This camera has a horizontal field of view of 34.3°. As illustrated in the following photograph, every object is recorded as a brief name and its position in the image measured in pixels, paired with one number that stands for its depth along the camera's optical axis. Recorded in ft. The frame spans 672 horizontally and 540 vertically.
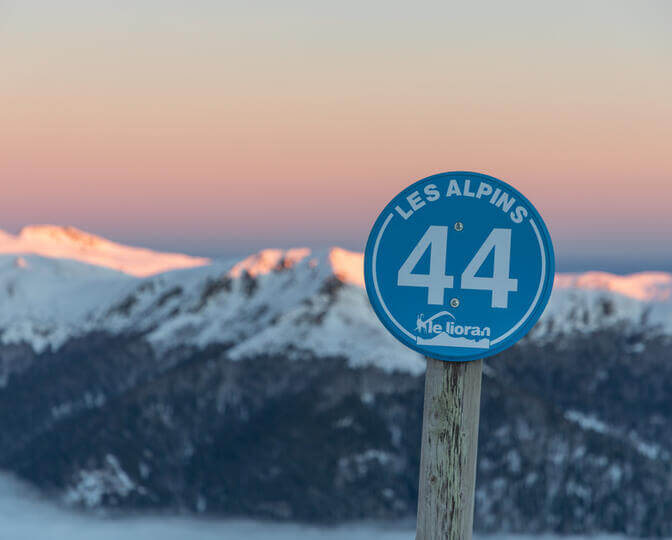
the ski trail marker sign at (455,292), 38.58
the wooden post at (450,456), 38.78
